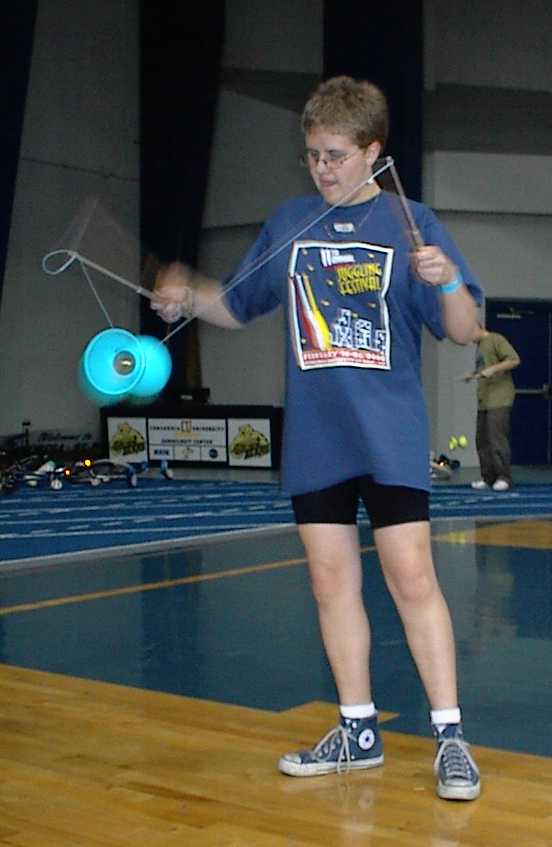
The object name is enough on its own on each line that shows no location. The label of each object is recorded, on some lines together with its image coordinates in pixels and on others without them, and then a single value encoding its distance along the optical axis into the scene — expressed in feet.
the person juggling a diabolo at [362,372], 10.11
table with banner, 51.11
